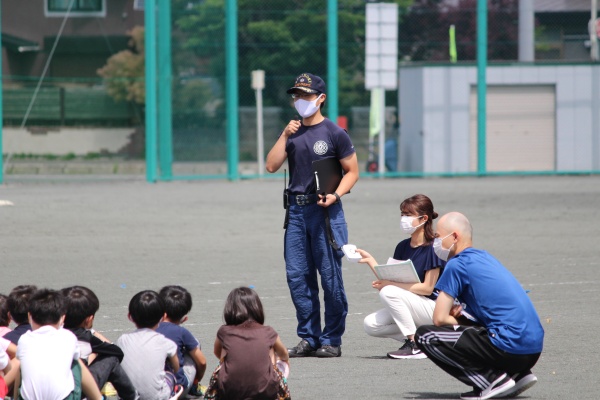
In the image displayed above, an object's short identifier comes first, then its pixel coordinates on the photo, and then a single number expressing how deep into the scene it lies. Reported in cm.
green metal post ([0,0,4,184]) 2541
